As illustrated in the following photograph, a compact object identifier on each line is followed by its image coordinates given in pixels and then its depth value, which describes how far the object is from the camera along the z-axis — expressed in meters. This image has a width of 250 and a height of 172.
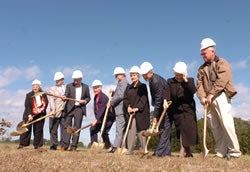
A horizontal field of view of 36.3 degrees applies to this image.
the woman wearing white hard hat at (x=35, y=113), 11.59
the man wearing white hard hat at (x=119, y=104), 9.70
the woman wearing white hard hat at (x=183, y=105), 7.75
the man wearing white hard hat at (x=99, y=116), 10.85
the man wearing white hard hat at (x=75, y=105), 10.61
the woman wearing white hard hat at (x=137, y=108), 8.83
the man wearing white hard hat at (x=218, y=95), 7.39
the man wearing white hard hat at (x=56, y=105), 11.27
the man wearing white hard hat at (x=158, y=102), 8.02
